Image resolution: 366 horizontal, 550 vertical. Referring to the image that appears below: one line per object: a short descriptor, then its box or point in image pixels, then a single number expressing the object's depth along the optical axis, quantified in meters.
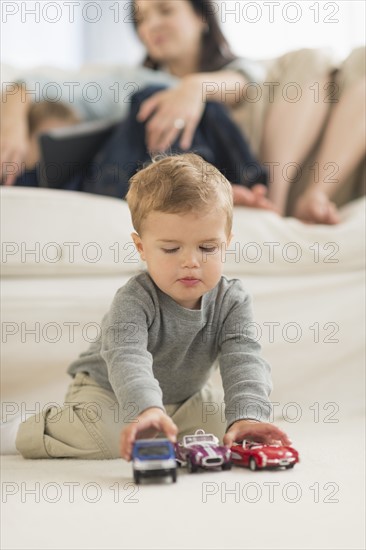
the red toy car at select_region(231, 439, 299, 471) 1.73
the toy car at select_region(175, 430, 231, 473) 1.73
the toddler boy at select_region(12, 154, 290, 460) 1.79
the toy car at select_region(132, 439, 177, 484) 1.67
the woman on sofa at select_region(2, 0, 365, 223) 2.57
